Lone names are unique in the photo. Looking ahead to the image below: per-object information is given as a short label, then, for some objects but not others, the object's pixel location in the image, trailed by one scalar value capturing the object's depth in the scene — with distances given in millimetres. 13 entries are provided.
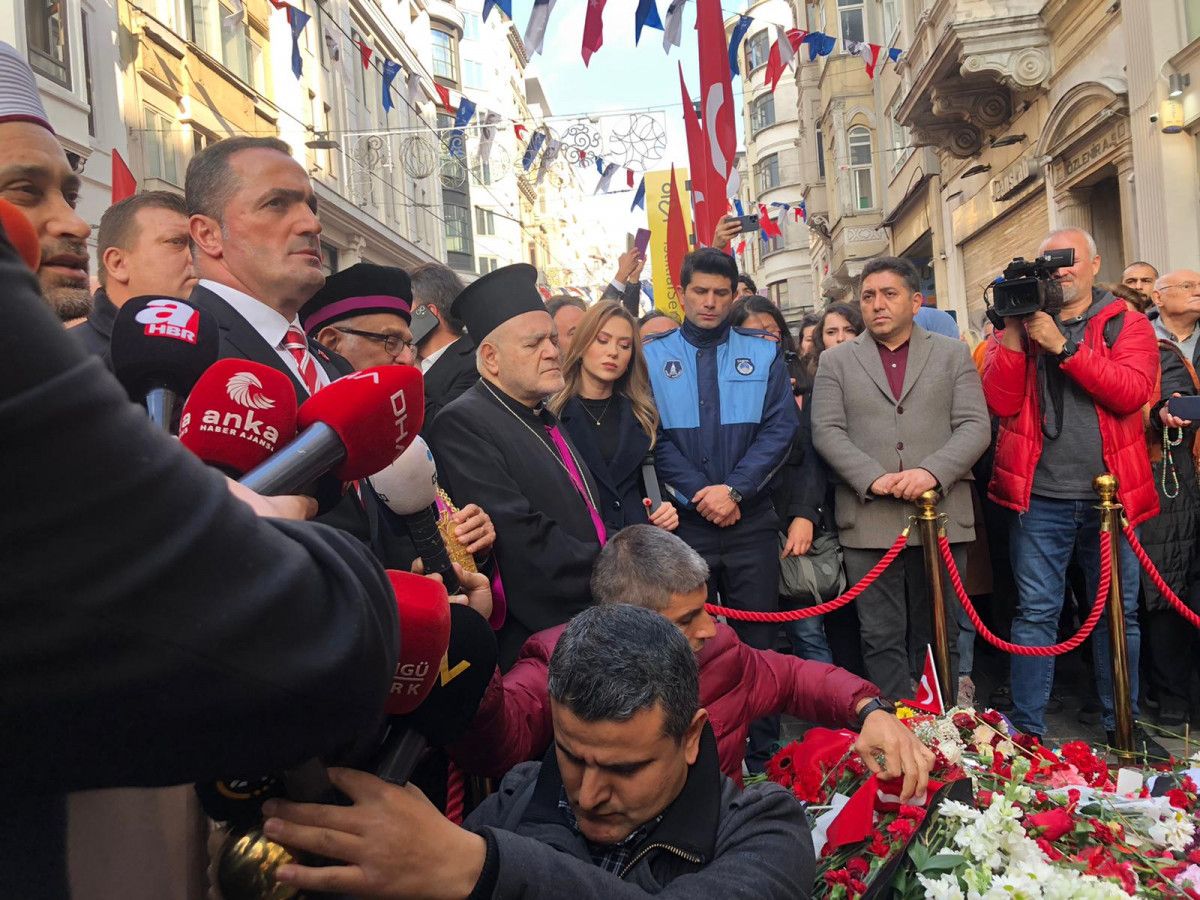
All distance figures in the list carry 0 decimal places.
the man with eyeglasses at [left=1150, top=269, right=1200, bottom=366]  5820
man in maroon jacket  2594
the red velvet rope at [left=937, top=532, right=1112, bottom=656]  4637
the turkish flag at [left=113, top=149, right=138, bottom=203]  6070
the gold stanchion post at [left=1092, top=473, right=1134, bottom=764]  4703
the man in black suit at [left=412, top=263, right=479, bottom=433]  5258
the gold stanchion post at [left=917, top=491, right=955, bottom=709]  4852
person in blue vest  4945
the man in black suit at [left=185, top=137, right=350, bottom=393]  2426
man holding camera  4891
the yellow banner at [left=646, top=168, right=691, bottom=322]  14312
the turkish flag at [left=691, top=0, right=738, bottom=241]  8516
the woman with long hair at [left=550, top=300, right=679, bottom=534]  4863
